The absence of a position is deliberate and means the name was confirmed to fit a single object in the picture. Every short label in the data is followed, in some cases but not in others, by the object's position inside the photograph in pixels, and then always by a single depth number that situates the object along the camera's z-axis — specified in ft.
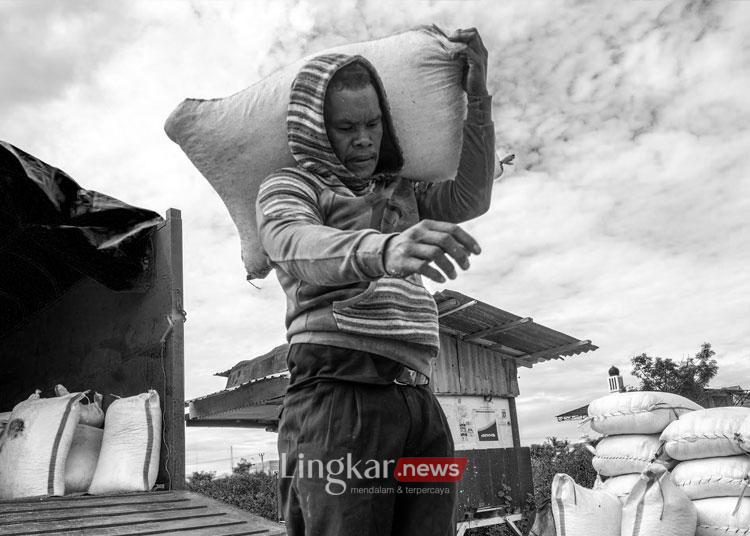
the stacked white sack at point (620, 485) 16.93
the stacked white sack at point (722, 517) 13.94
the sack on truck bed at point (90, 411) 10.82
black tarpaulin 10.47
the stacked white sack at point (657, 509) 13.55
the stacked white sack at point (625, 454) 17.08
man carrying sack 3.38
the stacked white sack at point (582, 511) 14.74
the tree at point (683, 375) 43.29
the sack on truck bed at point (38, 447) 9.66
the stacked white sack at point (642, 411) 17.28
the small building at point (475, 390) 25.85
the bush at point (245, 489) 28.76
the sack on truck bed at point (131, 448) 9.72
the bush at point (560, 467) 33.17
